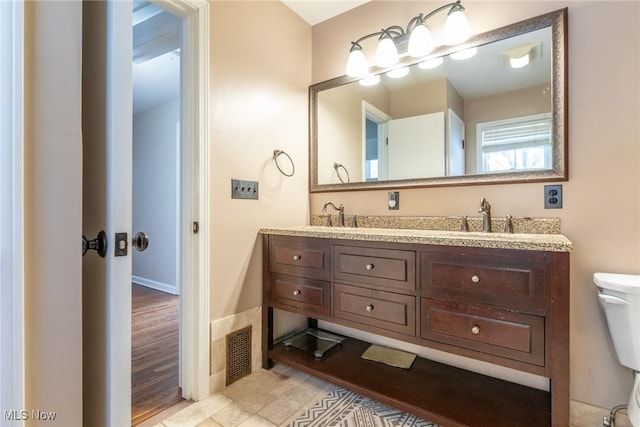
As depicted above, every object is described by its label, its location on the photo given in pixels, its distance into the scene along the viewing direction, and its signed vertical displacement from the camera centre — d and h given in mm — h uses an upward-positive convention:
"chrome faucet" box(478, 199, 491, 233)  1545 -16
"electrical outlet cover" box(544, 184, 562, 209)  1414 +75
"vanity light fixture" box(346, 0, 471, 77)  1592 +1010
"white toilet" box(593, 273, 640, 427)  1112 -410
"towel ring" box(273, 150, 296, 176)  2004 +366
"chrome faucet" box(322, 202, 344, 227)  2096 -26
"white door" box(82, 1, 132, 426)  603 +10
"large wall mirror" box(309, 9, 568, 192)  1453 +561
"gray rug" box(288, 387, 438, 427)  1367 -970
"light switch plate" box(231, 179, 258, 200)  1737 +140
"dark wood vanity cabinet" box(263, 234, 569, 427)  1074 -446
